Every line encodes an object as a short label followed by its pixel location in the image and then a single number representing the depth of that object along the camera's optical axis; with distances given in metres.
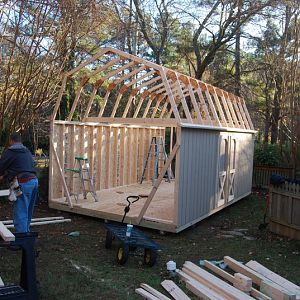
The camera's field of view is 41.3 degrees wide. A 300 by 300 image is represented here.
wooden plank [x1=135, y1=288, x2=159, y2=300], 4.51
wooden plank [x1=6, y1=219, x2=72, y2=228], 7.90
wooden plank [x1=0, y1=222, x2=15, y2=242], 4.04
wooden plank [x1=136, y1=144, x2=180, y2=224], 7.52
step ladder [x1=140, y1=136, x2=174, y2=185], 13.27
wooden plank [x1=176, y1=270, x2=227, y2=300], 4.59
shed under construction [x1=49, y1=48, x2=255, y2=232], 8.04
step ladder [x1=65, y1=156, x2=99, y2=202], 9.55
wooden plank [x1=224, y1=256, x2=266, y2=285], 5.22
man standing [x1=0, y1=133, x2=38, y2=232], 5.75
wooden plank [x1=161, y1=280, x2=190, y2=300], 4.59
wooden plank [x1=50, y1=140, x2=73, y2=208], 9.29
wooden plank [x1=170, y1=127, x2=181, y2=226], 7.58
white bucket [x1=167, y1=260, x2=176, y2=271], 5.54
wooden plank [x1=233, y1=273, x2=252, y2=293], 4.87
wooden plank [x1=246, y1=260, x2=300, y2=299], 4.96
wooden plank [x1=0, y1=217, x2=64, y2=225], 8.16
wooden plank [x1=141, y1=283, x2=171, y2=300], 4.51
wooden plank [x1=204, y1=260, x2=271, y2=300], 4.76
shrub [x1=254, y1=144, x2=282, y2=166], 15.30
